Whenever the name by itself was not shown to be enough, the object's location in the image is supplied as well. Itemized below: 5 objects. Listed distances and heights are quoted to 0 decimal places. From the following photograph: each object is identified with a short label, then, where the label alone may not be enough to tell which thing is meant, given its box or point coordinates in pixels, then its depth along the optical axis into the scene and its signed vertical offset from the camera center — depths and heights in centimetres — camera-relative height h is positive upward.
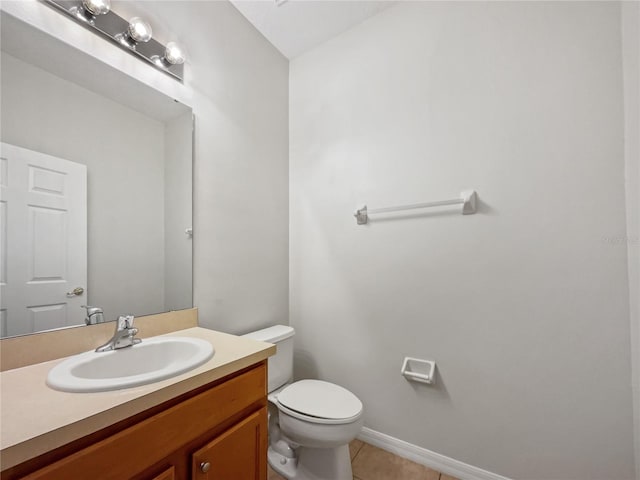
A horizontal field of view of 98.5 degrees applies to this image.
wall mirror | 88 +21
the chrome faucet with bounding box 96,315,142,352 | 97 -33
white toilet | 122 -82
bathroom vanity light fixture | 102 +87
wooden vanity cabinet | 57 -50
